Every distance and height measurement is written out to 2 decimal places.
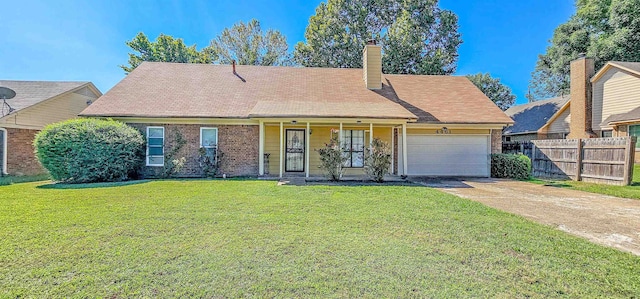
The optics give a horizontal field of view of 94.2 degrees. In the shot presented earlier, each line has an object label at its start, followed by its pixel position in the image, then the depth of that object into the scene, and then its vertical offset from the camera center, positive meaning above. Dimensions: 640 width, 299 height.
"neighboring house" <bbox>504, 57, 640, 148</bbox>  14.57 +2.47
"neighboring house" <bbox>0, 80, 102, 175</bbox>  11.88 +1.33
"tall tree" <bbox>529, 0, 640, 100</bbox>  19.17 +7.78
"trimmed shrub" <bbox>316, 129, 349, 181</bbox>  10.07 -0.48
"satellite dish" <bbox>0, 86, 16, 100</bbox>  12.69 +2.15
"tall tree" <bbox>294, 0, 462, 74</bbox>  21.02 +8.15
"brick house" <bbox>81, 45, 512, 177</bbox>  11.19 +0.99
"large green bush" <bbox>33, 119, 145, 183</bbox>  9.32 -0.22
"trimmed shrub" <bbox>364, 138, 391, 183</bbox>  9.94 -0.46
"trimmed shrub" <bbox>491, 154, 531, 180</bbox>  11.47 -0.79
